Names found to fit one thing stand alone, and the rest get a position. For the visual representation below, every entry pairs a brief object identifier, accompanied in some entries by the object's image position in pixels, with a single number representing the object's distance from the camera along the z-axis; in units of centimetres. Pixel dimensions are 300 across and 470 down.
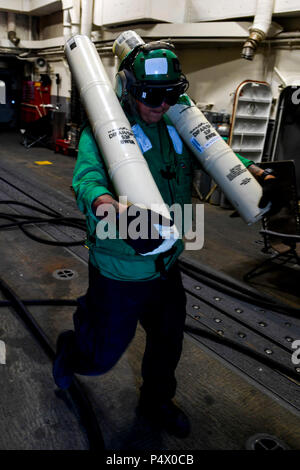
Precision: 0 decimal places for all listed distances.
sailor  135
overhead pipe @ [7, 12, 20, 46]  1100
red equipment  1008
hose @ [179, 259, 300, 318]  274
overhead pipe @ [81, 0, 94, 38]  779
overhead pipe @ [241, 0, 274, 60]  503
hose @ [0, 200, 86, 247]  393
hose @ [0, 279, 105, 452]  156
